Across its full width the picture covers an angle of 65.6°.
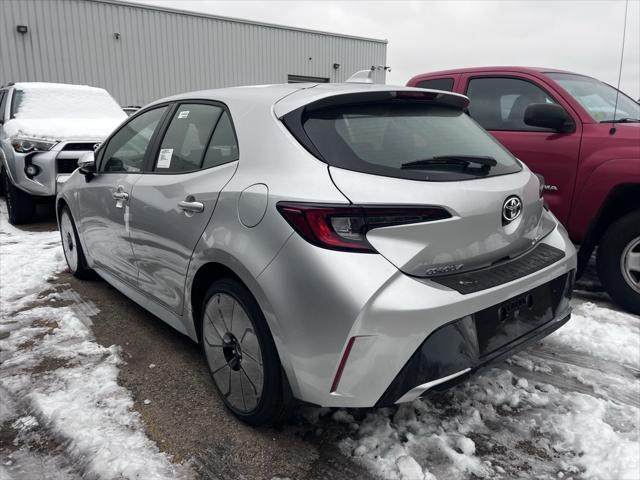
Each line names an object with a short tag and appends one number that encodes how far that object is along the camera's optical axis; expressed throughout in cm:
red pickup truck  360
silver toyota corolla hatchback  184
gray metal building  1382
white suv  643
